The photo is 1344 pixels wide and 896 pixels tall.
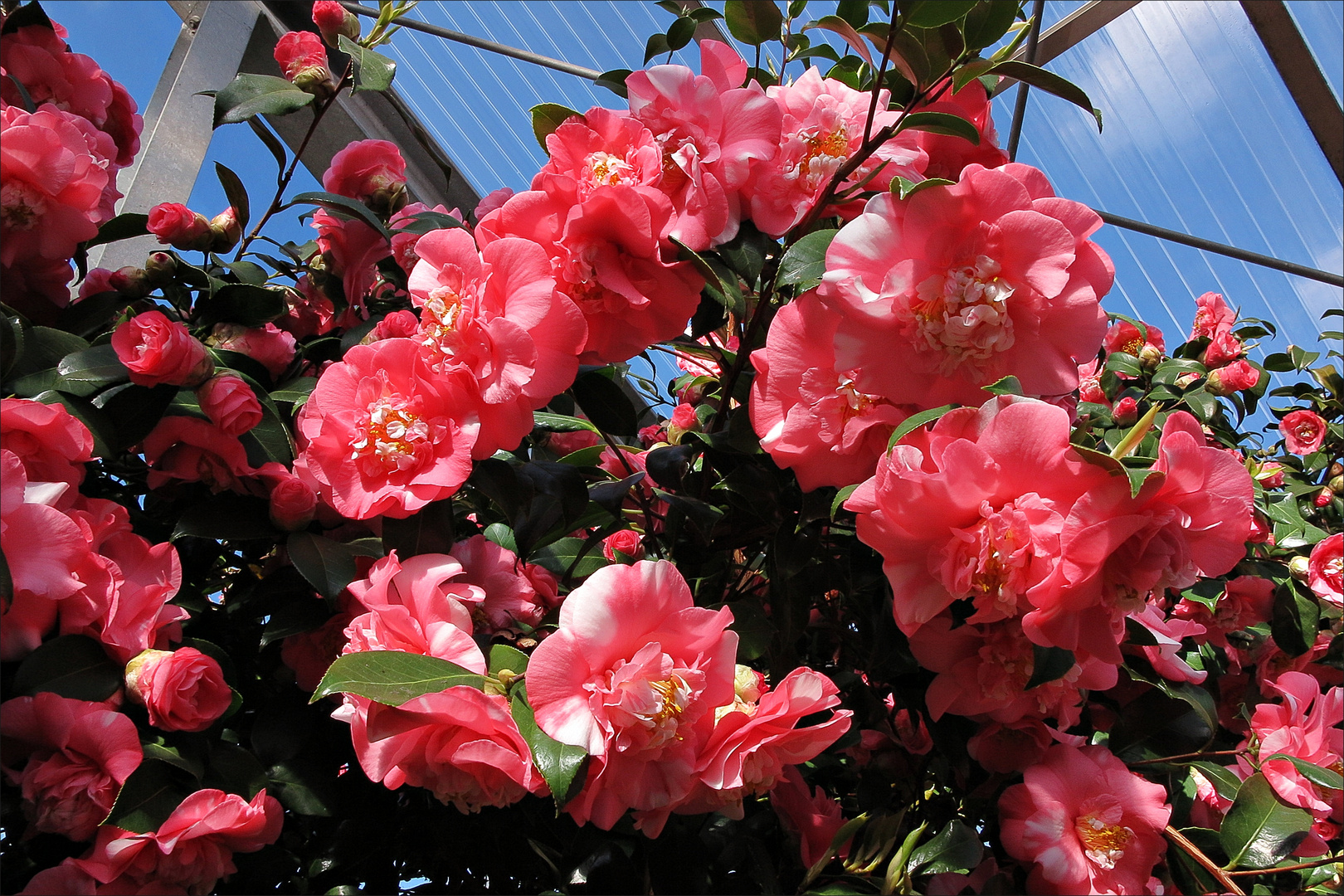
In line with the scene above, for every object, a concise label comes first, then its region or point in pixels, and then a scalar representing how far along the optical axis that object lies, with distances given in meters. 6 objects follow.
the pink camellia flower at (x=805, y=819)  0.68
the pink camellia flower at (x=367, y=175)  0.87
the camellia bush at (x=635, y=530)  0.47
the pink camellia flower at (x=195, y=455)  0.65
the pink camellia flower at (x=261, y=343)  0.73
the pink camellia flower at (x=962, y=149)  0.62
